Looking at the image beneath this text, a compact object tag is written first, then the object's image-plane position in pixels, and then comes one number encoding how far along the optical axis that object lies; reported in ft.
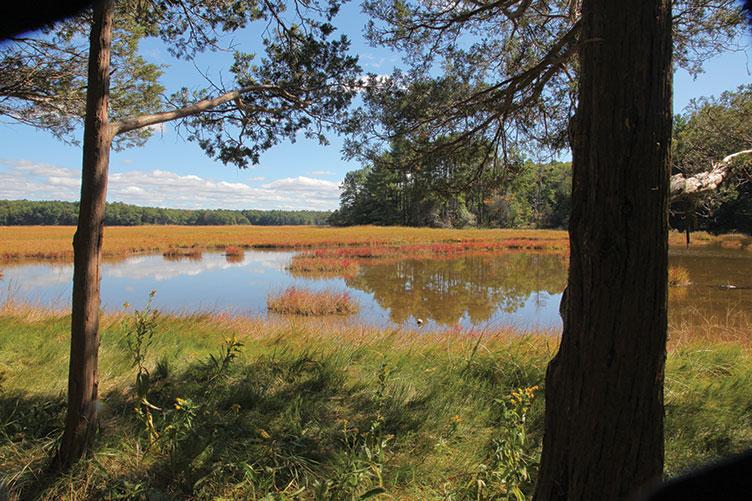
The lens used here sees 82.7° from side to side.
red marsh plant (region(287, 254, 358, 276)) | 70.90
